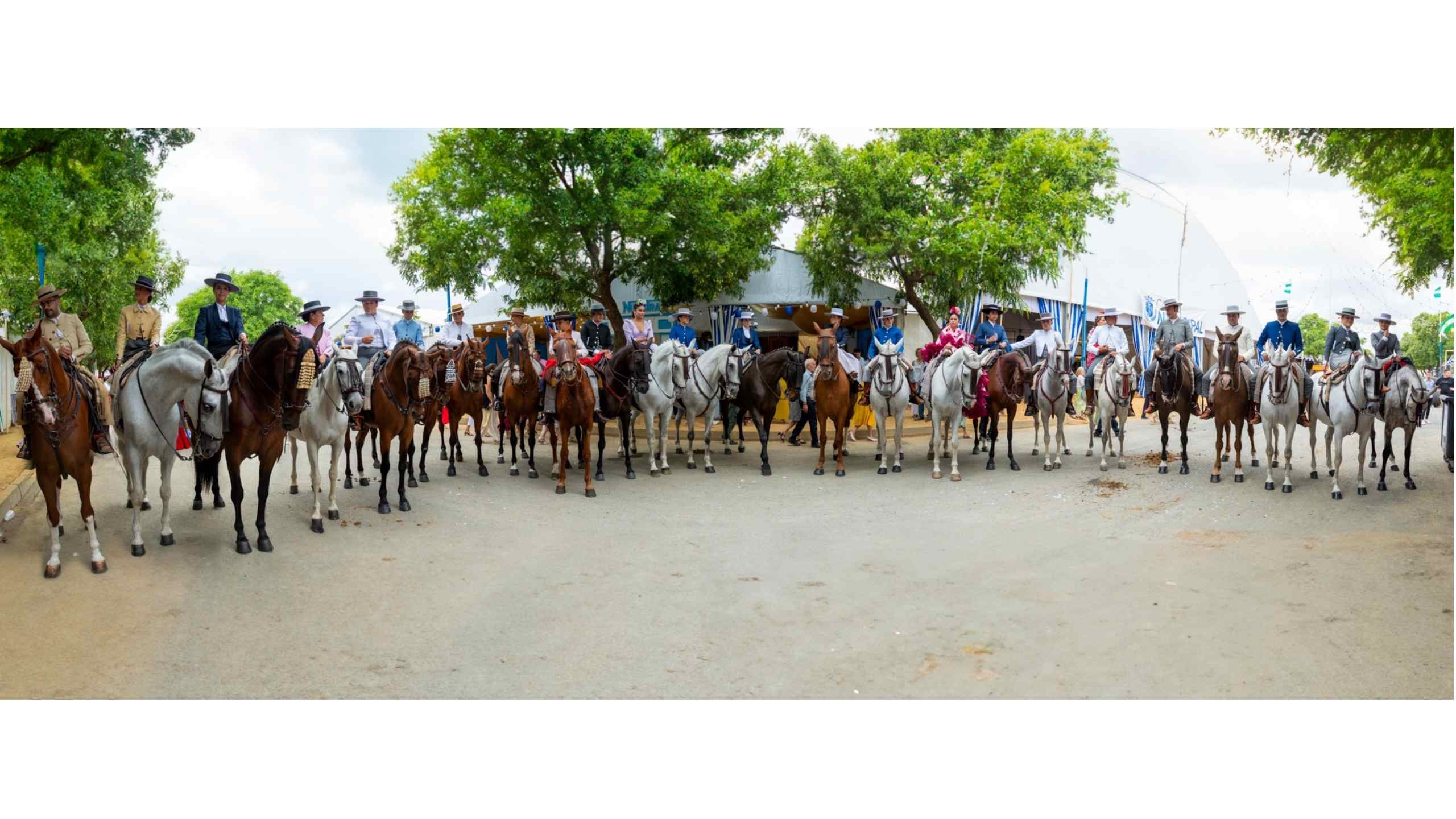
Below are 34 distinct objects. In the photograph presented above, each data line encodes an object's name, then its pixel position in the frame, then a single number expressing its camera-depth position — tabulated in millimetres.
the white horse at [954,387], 11609
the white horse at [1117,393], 11477
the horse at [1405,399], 8664
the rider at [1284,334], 9633
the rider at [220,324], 7875
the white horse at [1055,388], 12203
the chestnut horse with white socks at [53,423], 5801
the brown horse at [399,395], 8789
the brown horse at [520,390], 10906
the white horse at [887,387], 11812
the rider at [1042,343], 12773
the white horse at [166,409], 6695
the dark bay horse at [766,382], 12328
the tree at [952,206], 15438
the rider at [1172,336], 11109
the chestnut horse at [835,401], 11680
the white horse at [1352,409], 8906
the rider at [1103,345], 12023
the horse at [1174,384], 10930
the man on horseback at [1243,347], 10102
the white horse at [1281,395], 9695
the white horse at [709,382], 11773
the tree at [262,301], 8672
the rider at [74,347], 6445
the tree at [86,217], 7977
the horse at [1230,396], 10031
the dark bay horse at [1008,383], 12016
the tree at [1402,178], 5949
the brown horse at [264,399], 6816
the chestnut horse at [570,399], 10094
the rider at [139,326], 7539
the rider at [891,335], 12289
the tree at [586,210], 12227
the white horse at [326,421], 8125
